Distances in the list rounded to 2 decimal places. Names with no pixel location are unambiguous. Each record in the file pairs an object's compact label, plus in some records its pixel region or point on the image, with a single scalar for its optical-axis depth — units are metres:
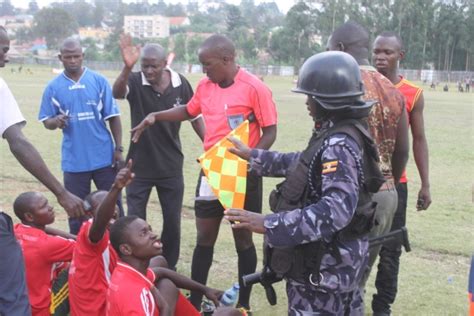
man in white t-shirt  3.62
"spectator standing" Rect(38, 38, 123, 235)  5.92
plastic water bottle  4.38
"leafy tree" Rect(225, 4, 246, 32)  112.19
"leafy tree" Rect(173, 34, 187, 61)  94.75
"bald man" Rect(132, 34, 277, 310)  4.80
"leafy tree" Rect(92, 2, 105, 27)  198.38
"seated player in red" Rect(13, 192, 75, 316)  4.37
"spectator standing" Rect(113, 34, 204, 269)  5.82
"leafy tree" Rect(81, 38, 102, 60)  95.75
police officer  2.98
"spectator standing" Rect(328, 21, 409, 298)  3.99
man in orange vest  5.00
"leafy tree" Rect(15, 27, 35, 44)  133.00
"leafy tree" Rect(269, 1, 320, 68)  85.94
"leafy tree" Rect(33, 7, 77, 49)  116.81
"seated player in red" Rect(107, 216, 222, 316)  3.66
